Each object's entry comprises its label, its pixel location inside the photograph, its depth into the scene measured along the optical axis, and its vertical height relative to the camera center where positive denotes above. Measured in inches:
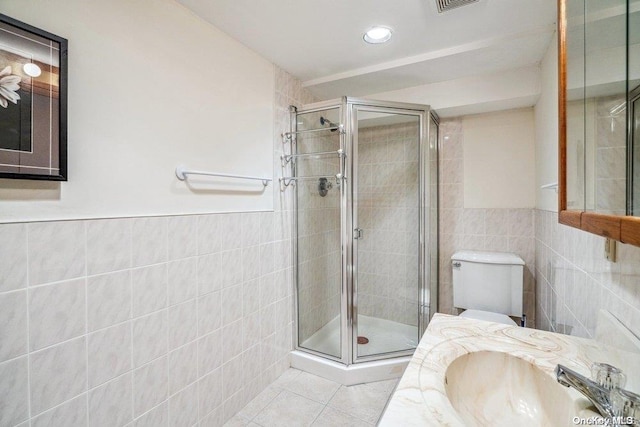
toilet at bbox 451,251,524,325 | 83.4 -21.8
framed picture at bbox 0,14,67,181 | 34.1 +14.2
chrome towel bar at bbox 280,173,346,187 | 82.0 +10.8
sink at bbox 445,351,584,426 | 30.8 -20.9
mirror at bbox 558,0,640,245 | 24.3 +10.0
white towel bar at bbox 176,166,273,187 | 55.2 +8.4
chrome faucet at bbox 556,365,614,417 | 24.7 -16.2
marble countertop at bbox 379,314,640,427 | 25.2 -17.6
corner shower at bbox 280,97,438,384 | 81.5 -6.1
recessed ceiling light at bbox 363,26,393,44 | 64.4 +41.7
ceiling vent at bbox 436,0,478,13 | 54.6 +40.6
